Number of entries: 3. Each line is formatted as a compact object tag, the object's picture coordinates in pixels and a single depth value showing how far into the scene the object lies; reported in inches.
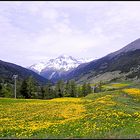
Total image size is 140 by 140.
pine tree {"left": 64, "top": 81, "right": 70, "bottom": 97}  2529.6
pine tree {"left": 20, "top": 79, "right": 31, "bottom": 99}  2222.2
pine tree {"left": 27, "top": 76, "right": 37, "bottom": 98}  2217.6
